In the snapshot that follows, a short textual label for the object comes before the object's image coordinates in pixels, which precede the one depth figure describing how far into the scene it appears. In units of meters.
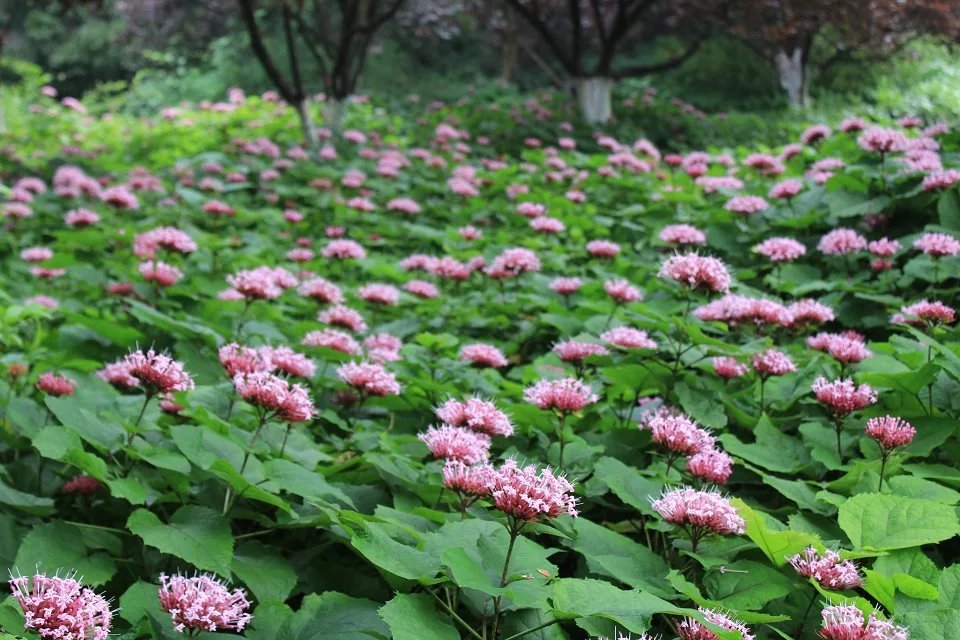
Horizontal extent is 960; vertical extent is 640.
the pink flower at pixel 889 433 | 1.89
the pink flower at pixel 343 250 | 4.30
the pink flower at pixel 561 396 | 2.13
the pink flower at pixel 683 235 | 3.51
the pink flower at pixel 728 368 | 2.51
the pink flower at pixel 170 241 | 3.48
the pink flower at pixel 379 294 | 3.50
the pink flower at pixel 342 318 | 3.09
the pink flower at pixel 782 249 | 3.41
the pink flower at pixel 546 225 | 4.47
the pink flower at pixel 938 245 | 2.99
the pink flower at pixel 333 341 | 2.80
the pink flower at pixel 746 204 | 4.33
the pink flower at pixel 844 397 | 2.07
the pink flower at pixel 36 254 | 4.59
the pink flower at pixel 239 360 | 2.06
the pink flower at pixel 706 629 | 1.36
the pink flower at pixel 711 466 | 1.86
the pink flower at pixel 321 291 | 3.29
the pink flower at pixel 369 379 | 2.39
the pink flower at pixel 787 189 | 4.20
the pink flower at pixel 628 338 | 2.58
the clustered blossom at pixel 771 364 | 2.39
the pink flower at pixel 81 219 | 4.66
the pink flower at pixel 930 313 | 2.45
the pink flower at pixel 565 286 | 3.69
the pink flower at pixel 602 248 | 3.80
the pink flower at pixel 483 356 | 2.85
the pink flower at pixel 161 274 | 3.40
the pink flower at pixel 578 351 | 2.61
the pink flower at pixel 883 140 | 4.01
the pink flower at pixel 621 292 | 3.09
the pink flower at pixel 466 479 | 1.66
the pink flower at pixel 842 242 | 3.55
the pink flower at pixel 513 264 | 3.78
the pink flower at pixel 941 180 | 3.65
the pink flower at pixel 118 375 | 2.47
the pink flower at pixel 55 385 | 2.36
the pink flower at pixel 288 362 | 2.23
